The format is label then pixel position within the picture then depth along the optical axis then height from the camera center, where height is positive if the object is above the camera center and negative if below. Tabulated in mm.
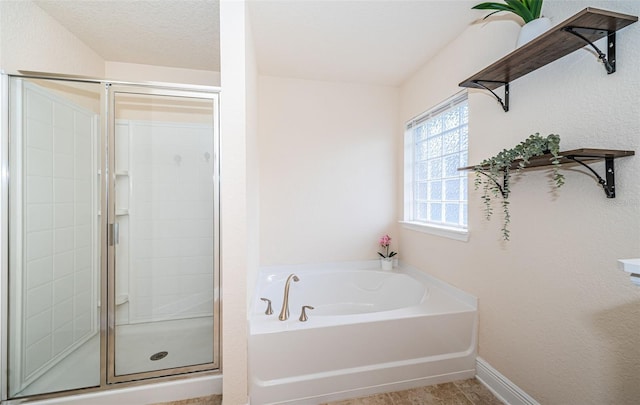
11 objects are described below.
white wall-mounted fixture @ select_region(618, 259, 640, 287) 617 -157
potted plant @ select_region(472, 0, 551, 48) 1266 +937
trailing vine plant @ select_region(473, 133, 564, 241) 1145 +194
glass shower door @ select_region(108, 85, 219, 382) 1687 -211
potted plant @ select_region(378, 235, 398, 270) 2701 -549
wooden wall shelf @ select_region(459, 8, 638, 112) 982 +706
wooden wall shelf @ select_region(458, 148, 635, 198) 990 +185
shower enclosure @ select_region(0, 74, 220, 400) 1576 -166
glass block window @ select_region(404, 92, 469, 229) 2051 +350
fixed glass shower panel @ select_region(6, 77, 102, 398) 1563 -211
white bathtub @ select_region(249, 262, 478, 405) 1526 -920
